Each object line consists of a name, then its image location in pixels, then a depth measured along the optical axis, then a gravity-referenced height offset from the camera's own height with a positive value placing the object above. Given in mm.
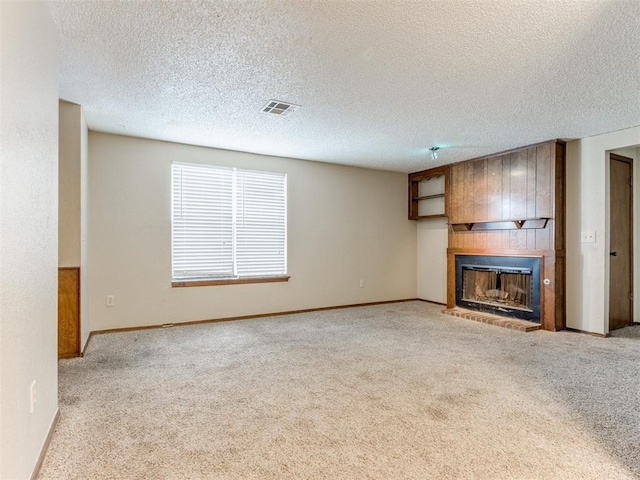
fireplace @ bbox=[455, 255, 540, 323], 4629 -608
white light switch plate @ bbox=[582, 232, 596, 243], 4230 +46
